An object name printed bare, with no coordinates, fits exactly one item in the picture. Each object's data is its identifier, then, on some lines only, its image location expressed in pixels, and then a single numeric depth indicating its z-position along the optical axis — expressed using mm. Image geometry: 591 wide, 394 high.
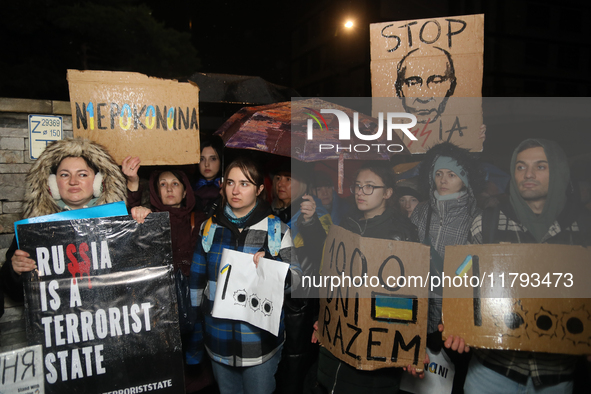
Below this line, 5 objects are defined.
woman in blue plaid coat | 2178
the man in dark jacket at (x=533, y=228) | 1896
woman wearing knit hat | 2242
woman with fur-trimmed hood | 2064
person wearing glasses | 2105
